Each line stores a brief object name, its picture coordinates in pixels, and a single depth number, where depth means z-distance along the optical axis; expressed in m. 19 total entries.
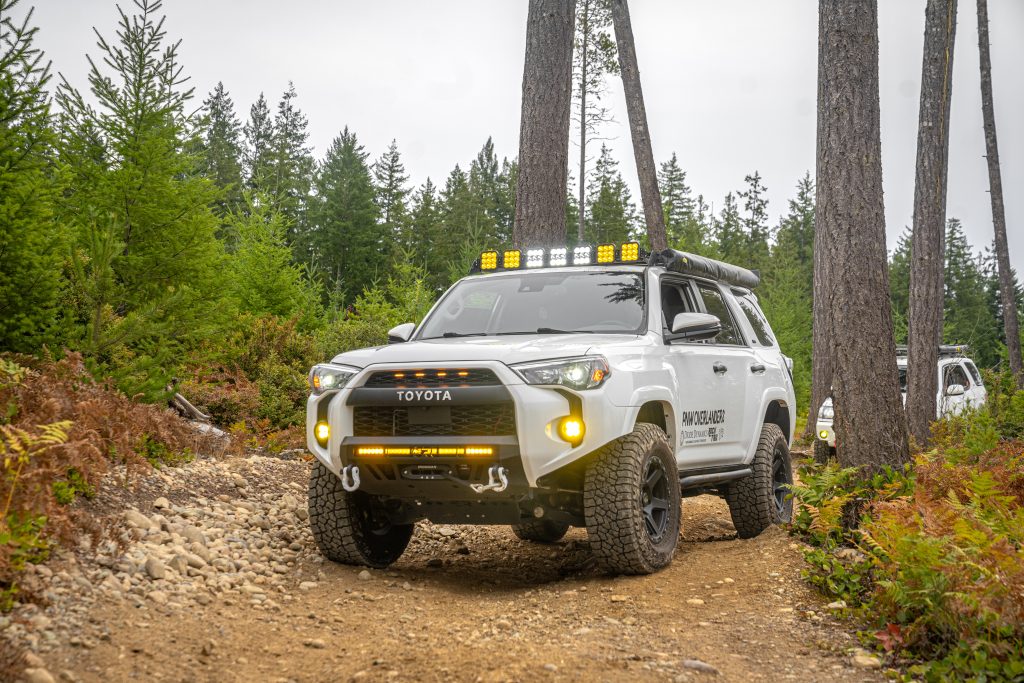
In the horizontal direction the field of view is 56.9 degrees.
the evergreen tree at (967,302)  66.50
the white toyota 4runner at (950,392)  13.80
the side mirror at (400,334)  7.27
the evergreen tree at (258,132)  74.44
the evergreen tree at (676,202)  59.94
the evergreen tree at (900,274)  67.50
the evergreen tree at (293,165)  58.56
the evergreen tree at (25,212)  8.19
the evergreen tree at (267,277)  18.98
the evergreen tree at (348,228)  54.00
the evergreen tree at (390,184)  64.74
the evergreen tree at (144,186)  11.59
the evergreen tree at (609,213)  59.69
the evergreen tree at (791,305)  36.19
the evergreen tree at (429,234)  56.94
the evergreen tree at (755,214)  75.25
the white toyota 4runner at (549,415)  5.87
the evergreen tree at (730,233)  63.44
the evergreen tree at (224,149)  64.25
